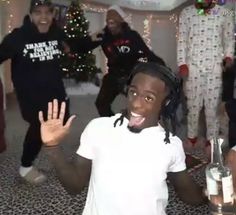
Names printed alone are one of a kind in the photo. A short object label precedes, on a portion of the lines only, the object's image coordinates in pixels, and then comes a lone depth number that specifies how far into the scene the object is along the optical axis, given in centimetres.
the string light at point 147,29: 758
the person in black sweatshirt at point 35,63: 270
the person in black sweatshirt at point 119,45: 346
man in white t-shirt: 127
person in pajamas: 334
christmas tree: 643
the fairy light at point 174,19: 736
